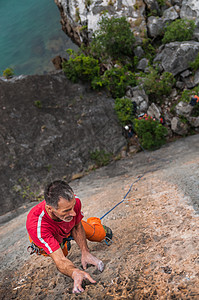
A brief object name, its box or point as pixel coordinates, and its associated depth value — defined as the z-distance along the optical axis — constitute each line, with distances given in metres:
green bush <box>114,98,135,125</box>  9.94
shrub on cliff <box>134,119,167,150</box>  9.09
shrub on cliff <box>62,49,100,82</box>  10.49
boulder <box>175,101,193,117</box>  9.62
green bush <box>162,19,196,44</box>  10.98
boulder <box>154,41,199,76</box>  10.46
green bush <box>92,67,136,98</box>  10.70
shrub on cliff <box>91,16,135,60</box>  11.50
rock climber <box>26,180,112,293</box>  1.95
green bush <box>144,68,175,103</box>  10.50
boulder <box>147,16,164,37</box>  12.59
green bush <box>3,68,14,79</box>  10.53
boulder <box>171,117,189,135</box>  9.63
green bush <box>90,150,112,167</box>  9.16
